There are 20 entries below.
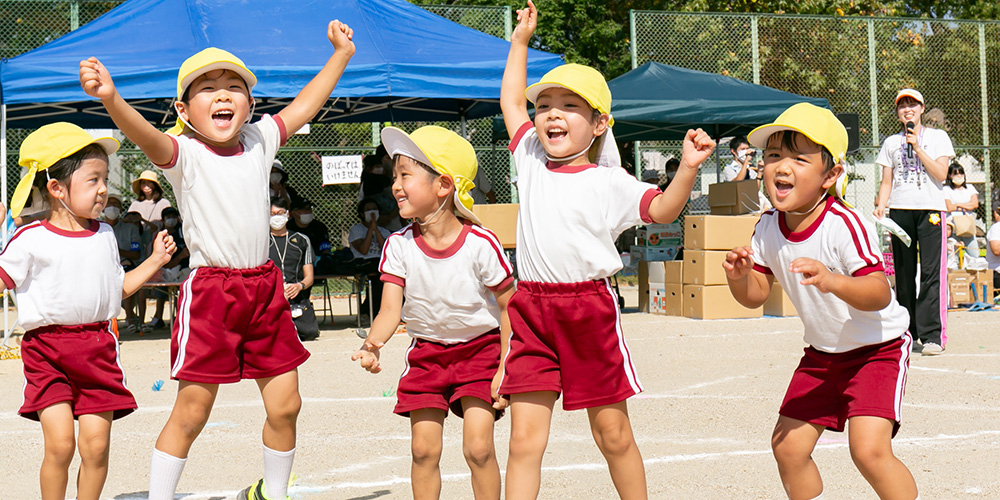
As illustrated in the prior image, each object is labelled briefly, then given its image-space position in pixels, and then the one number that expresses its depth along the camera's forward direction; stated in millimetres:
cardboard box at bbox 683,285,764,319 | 12641
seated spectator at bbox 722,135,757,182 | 14938
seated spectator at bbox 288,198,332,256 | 12602
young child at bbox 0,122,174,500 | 4086
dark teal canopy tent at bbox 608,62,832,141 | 13547
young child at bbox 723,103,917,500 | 3656
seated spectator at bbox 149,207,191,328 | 11604
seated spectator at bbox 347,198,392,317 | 11992
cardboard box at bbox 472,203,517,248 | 11242
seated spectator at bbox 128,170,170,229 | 13375
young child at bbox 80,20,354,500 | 4121
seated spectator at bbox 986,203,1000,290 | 14602
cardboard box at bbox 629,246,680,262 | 14109
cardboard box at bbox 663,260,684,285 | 13078
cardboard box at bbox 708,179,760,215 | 13078
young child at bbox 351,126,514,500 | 4035
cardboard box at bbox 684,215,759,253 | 12531
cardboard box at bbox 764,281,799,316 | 12969
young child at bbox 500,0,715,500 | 3822
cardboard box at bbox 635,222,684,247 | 14305
